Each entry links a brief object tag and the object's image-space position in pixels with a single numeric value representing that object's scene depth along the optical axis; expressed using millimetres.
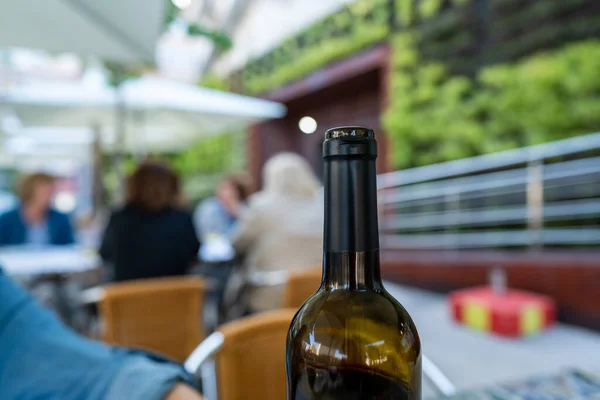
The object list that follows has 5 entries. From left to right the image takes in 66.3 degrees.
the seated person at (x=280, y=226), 2691
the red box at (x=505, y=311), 3521
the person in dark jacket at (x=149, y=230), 2721
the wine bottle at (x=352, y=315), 408
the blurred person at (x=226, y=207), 4484
